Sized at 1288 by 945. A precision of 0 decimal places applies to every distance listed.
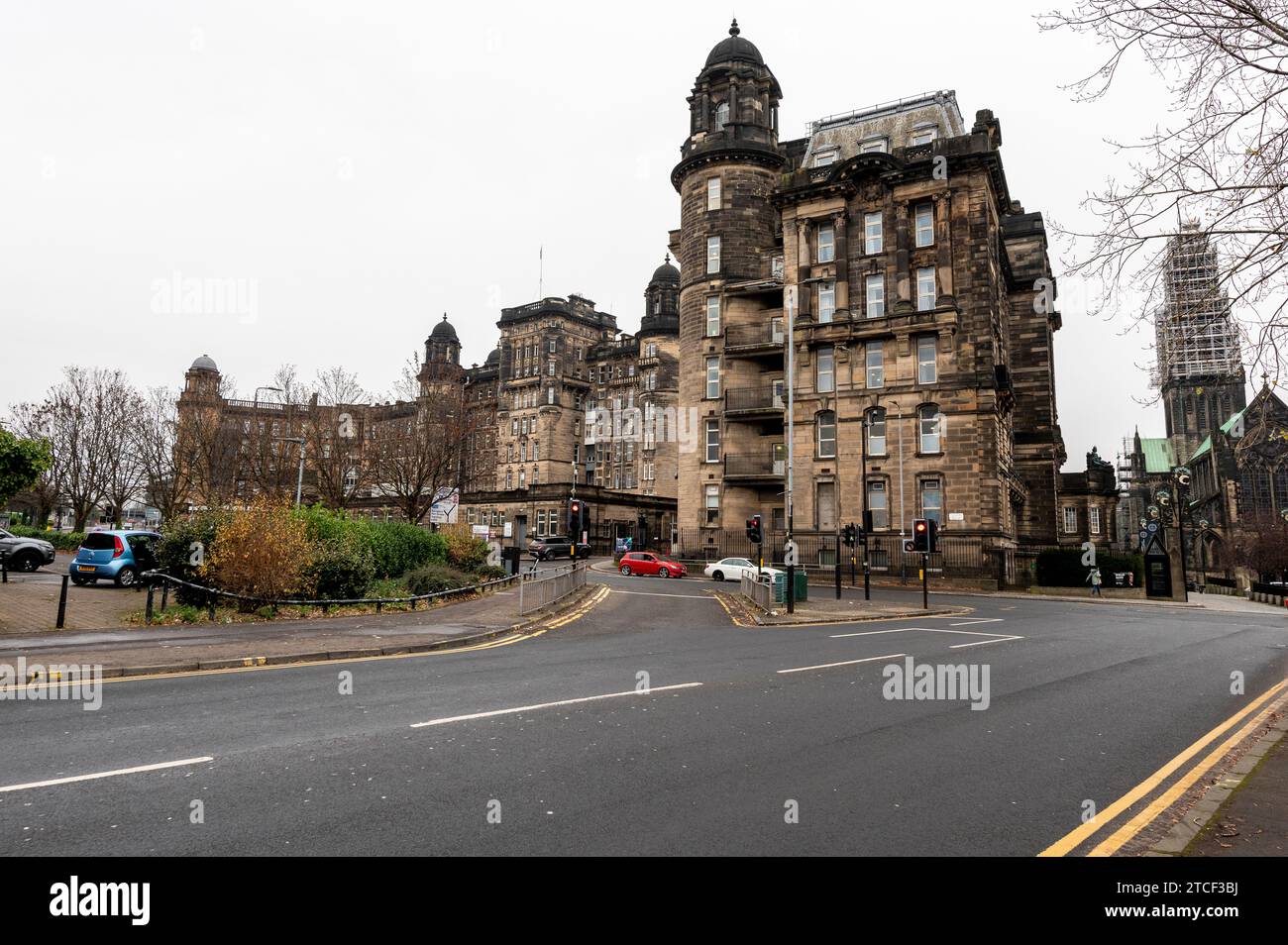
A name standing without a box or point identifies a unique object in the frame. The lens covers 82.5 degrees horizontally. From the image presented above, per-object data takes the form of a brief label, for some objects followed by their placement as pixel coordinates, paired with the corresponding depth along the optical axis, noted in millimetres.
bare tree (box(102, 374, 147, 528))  44688
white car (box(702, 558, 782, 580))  38562
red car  41594
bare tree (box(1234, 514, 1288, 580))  65188
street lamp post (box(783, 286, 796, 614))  20881
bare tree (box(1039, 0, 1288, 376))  6953
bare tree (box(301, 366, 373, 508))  35875
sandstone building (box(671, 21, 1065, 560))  39250
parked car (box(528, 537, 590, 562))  55428
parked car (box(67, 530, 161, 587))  22078
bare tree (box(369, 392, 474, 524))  32969
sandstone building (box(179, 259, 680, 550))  71875
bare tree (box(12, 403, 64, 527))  43312
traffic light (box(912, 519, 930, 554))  25344
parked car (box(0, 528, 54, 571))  27406
